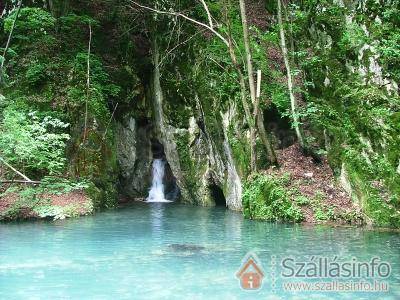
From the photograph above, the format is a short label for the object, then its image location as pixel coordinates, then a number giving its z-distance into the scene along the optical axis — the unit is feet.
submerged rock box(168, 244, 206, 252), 31.73
